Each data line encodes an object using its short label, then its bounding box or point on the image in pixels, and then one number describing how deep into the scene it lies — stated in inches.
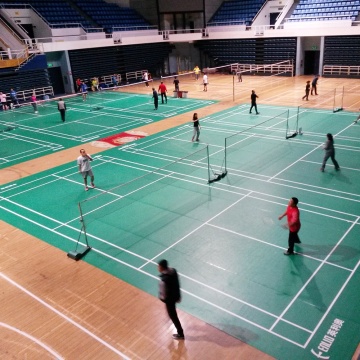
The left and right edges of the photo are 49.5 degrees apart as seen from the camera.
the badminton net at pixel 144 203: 493.0
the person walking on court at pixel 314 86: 1151.5
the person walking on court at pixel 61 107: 1029.8
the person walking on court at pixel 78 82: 1502.2
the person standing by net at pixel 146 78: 1649.6
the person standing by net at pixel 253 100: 981.8
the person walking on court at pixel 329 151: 594.0
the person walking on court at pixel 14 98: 1302.5
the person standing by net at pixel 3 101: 1272.1
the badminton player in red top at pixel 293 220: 386.9
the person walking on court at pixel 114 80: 1627.6
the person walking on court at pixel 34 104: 1212.5
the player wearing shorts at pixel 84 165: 577.3
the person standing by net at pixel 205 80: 1392.3
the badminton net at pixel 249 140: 713.0
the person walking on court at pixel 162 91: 1200.2
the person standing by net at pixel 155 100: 1128.1
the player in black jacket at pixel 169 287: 281.6
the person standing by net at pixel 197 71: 1655.1
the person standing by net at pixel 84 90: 1373.0
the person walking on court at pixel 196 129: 777.1
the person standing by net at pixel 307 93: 1085.1
